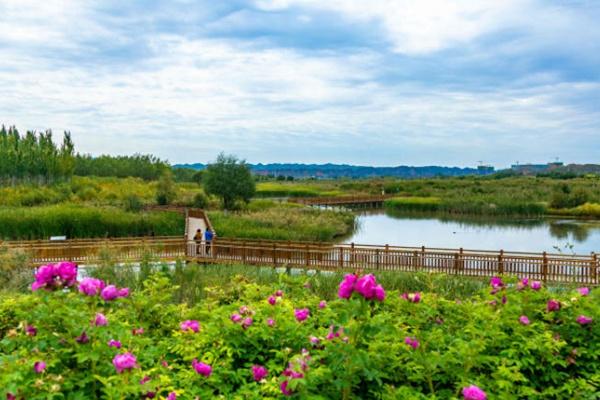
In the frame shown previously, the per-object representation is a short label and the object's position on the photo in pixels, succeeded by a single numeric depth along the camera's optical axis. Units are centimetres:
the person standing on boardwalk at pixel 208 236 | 2289
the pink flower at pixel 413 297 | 471
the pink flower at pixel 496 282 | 562
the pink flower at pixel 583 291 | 520
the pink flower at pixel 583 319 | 473
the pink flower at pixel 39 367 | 322
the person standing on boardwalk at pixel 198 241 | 2236
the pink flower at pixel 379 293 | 318
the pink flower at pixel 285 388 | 331
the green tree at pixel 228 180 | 4384
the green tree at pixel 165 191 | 4459
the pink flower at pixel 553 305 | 490
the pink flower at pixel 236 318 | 445
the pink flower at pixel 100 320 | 343
